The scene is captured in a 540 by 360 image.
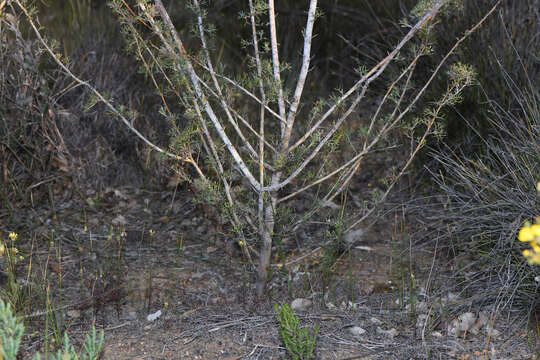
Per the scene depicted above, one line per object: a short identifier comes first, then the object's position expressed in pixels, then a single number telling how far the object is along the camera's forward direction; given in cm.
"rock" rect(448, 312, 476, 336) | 244
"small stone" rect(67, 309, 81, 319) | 270
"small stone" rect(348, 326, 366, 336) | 245
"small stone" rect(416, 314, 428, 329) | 249
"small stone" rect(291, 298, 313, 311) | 274
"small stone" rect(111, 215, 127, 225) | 364
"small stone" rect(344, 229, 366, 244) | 343
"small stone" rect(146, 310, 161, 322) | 267
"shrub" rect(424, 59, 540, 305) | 252
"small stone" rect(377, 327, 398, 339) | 242
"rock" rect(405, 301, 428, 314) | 260
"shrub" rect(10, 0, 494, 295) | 251
